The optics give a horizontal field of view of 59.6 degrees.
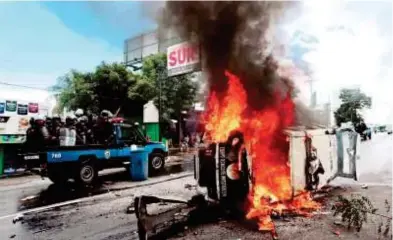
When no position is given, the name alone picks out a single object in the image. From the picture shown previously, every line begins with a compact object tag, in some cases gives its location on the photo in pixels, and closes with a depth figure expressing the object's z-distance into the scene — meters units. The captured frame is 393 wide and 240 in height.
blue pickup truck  10.83
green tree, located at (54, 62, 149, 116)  19.91
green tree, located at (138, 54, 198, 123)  23.44
